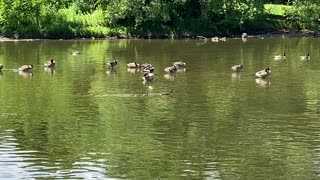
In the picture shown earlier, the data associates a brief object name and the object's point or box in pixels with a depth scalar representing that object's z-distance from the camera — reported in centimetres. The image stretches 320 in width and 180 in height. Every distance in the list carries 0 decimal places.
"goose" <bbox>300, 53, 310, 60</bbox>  5431
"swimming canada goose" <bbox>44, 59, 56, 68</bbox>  4816
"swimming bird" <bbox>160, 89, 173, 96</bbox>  3497
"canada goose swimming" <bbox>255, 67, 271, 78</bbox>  4125
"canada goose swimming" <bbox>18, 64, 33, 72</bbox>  4531
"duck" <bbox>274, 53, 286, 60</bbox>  5406
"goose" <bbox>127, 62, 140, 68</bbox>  4684
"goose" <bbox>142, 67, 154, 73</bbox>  4301
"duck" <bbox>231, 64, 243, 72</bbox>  4481
